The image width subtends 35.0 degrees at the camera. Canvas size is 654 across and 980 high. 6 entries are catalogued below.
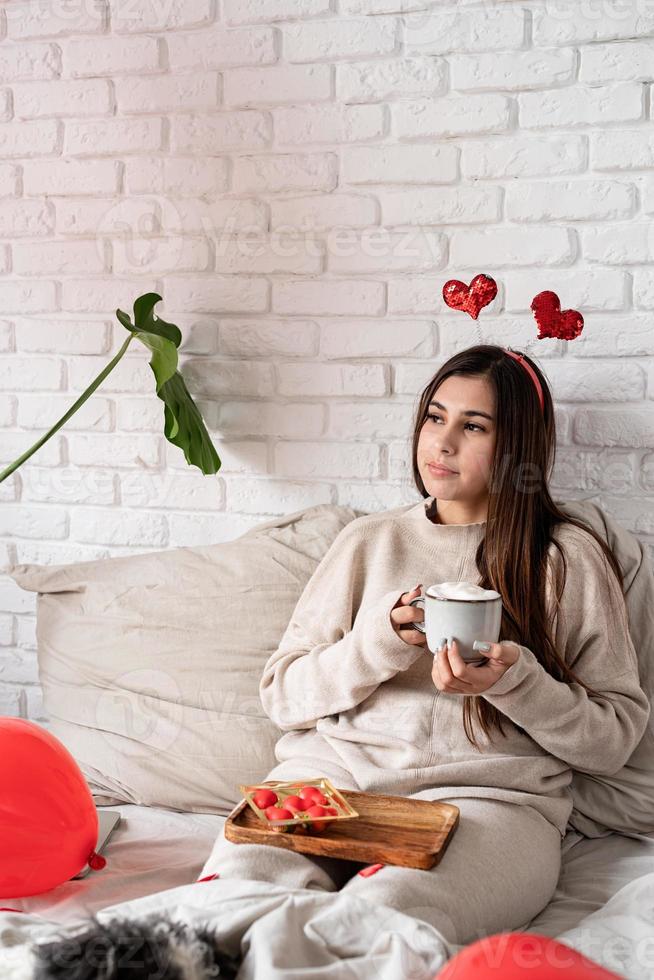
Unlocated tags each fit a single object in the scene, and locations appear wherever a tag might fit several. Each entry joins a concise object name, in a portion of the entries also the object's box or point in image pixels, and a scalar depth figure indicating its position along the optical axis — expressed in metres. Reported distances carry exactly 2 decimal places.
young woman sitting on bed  1.45
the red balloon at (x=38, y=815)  1.36
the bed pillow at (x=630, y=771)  1.63
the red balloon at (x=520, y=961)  0.95
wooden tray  1.30
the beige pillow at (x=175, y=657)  1.75
